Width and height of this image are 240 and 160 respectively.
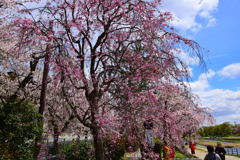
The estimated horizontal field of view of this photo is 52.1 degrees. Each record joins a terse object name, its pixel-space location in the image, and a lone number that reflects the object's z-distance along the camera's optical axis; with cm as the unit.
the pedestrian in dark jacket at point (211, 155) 746
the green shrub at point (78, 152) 1078
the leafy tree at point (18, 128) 795
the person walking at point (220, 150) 1067
